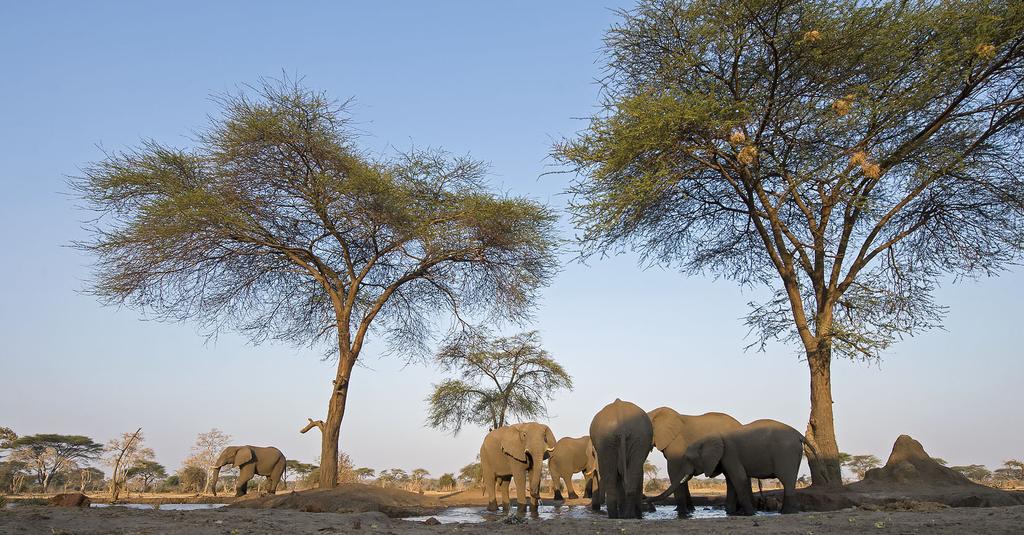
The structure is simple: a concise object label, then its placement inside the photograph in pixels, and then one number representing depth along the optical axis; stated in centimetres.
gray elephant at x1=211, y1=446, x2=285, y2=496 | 2389
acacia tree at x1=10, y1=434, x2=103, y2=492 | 4138
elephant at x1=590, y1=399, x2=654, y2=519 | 1181
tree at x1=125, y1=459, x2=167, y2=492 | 4279
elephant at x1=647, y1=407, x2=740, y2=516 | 1439
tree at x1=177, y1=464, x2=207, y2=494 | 3841
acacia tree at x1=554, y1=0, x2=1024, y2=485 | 1370
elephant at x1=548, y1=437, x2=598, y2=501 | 2369
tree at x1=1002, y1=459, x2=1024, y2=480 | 4456
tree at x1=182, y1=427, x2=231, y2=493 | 3975
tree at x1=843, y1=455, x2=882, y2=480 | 5097
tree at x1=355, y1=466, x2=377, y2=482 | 5540
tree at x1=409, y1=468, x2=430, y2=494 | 5692
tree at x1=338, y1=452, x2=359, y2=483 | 3290
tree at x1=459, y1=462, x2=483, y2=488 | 5166
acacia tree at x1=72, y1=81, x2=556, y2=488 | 1714
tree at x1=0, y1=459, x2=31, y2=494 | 3745
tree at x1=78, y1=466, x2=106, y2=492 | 4531
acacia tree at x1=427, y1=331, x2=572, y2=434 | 3375
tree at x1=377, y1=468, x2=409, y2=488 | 5905
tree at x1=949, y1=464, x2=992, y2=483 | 4524
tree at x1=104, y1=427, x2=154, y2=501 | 3569
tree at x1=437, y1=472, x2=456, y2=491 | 4491
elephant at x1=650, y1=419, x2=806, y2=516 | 1255
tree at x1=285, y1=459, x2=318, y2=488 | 5050
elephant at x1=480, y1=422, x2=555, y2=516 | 1430
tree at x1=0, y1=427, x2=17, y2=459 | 4041
